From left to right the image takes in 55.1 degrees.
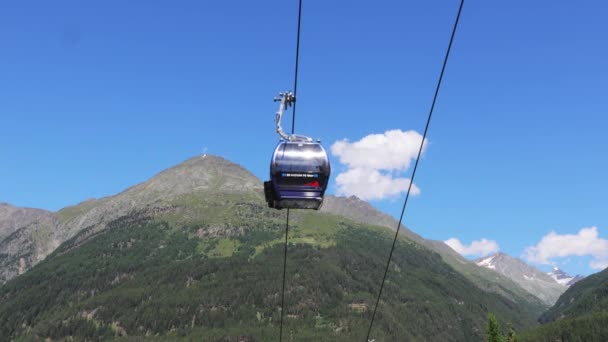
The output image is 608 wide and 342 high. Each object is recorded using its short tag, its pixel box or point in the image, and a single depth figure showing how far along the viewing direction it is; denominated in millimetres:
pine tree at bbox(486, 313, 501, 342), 112594
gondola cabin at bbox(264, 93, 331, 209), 22547
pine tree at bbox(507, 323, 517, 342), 111775
